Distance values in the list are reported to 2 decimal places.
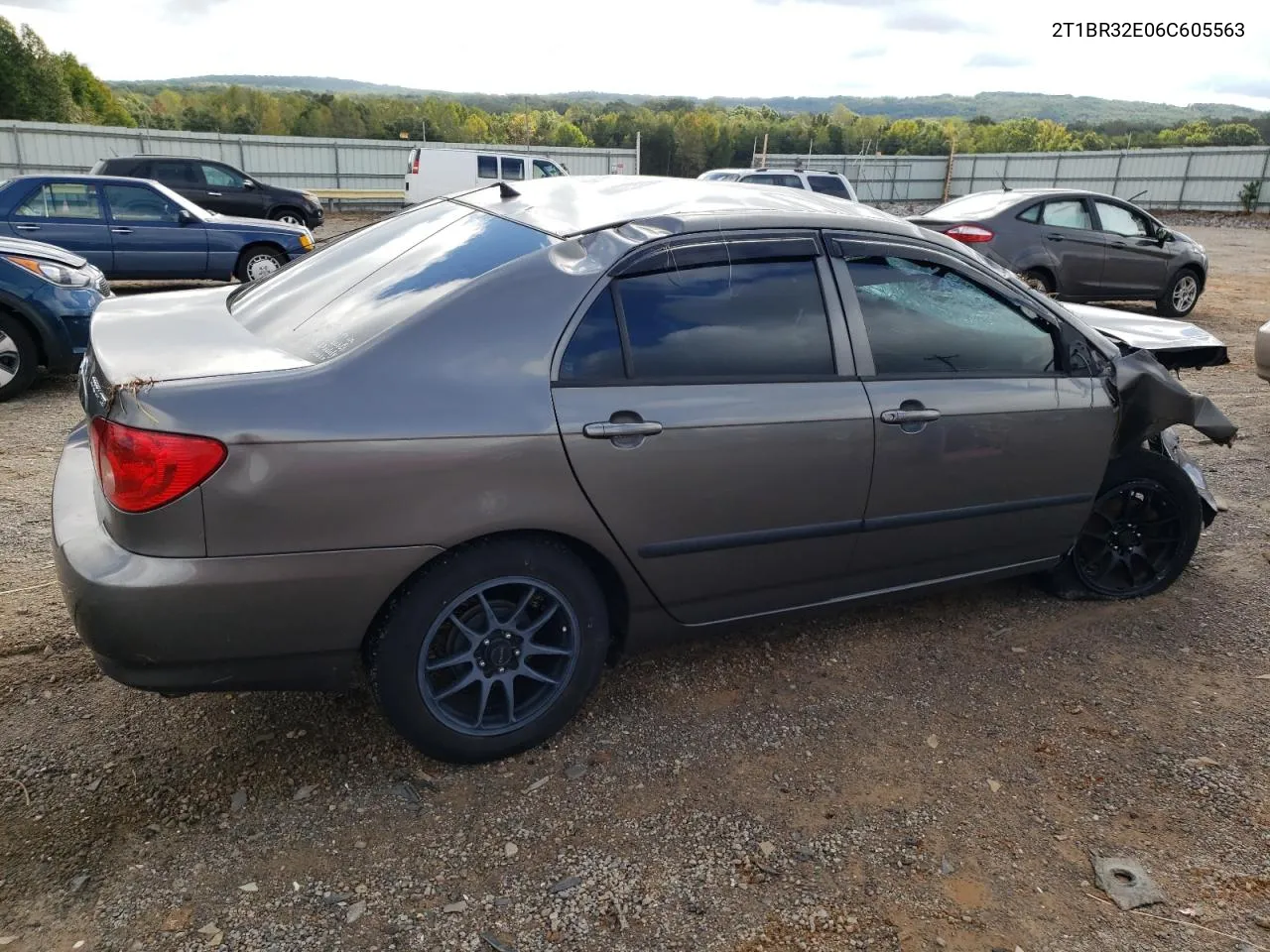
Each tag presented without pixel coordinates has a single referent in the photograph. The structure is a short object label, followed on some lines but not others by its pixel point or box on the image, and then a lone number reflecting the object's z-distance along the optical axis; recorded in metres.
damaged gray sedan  2.27
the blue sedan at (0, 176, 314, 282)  9.87
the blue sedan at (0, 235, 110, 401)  6.19
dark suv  15.25
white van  23.33
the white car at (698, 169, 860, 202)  14.76
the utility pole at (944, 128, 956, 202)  35.45
